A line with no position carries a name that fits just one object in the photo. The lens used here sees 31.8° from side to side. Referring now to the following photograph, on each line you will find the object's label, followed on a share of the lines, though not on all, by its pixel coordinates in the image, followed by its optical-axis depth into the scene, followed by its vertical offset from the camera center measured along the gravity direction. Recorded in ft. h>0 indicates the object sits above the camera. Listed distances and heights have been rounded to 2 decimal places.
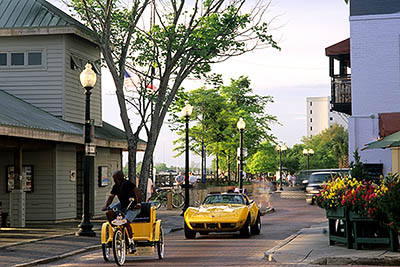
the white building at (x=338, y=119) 640.05 +47.68
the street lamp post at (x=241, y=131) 113.39 +6.77
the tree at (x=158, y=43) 82.64 +15.62
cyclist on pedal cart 45.50 -1.61
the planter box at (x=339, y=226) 47.50 -3.94
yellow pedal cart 44.01 -4.00
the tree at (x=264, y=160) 234.58 +4.02
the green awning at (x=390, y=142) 51.13 +2.09
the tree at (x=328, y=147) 336.47 +13.02
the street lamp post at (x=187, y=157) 92.79 +1.93
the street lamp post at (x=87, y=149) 65.05 +2.21
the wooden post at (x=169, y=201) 113.80 -4.70
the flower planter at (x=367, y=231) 45.70 -4.05
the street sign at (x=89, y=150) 65.67 +2.12
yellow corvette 62.54 -4.15
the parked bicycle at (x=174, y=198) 116.06 -4.47
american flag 92.19 +12.45
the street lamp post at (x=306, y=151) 221.37 +6.36
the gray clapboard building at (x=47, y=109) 81.30 +7.80
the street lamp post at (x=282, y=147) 211.70 +7.37
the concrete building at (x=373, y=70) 76.84 +11.06
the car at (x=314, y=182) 127.24 -2.03
